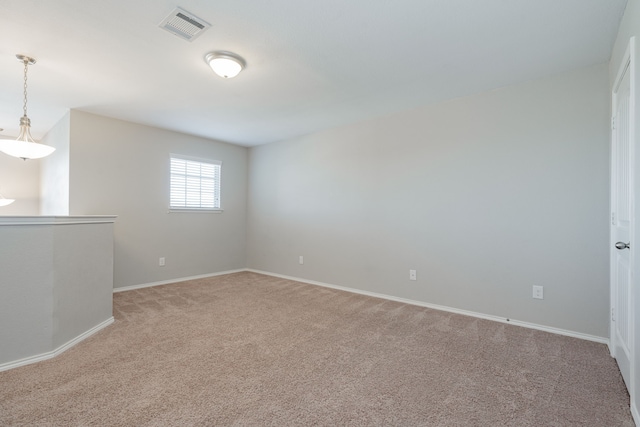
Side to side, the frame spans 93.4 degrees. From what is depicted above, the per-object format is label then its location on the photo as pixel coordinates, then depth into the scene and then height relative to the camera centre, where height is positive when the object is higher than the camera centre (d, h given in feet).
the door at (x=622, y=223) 5.83 -0.15
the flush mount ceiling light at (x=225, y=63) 8.13 +4.10
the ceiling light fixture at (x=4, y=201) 13.76 +0.43
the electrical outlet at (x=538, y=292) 9.30 -2.37
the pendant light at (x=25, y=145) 8.34 +1.85
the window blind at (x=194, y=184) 15.99 +1.59
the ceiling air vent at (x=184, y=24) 6.57 +4.29
